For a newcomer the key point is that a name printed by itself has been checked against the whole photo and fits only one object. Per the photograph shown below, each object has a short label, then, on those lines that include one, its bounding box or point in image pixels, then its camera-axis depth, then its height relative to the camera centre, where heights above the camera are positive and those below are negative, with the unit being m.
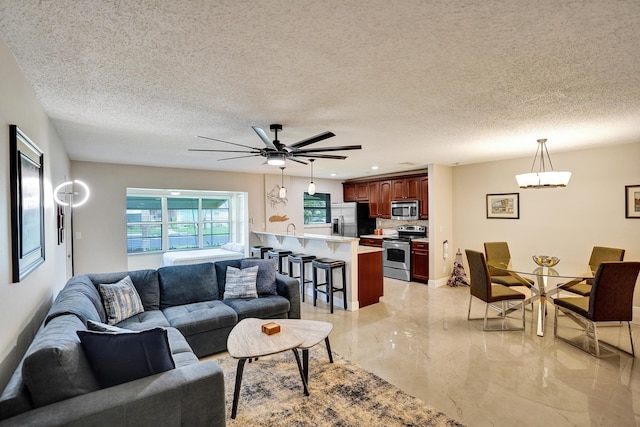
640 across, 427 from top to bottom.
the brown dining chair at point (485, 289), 3.82 -1.01
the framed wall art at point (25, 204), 1.73 +0.07
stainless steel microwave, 6.61 +0.03
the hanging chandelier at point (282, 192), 5.44 +0.34
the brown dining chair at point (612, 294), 3.11 -0.86
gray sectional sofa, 1.40 -0.86
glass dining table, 3.70 -0.90
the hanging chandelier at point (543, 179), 3.59 +0.34
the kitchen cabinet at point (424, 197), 6.41 +0.27
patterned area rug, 2.19 -1.44
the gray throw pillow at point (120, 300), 2.96 -0.83
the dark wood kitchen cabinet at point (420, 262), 6.17 -1.02
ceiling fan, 2.86 +0.59
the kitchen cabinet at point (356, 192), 7.93 +0.51
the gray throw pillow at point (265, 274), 3.94 -0.78
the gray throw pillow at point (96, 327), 1.95 -0.70
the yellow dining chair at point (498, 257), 4.64 -0.73
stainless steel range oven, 6.48 -0.87
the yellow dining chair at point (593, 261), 3.92 -0.70
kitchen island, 4.71 -0.82
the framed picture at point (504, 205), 5.31 +0.07
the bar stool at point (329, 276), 4.59 -0.95
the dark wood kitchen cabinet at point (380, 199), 7.31 +0.29
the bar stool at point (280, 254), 5.76 -0.77
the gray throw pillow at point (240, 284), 3.76 -0.85
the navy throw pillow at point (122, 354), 1.68 -0.75
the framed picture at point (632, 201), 4.12 +0.09
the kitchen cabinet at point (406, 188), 6.64 +0.48
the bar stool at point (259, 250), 6.18 -0.75
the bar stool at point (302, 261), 5.09 -0.79
